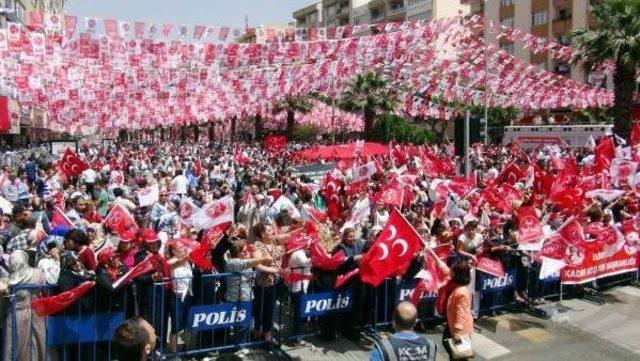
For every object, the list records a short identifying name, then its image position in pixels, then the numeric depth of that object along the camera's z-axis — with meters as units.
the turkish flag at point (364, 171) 14.99
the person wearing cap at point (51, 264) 6.96
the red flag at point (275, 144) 26.09
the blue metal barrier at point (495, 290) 9.28
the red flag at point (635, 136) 17.19
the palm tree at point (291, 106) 54.03
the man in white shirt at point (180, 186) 16.45
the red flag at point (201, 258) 7.50
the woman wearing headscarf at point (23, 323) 6.50
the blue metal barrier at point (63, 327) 6.52
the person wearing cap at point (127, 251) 7.12
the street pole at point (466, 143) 14.53
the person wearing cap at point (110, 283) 6.66
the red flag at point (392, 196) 11.57
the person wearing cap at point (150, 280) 7.04
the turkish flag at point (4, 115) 33.71
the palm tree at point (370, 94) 43.31
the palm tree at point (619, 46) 27.53
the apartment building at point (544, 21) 49.38
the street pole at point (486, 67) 22.73
